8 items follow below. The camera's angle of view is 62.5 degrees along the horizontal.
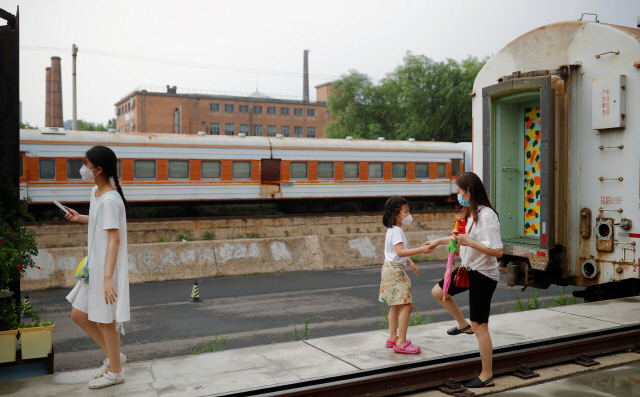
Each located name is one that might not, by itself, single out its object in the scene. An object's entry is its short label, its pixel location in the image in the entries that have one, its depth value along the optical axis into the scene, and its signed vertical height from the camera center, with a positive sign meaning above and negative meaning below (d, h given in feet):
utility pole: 85.15 +19.09
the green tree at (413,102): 128.06 +25.22
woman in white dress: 14.46 -1.92
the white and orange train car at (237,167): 57.88 +3.80
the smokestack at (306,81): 281.09 +61.95
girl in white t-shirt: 17.81 -2.66
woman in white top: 15.55 -1.96
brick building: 218.18 +37.50
